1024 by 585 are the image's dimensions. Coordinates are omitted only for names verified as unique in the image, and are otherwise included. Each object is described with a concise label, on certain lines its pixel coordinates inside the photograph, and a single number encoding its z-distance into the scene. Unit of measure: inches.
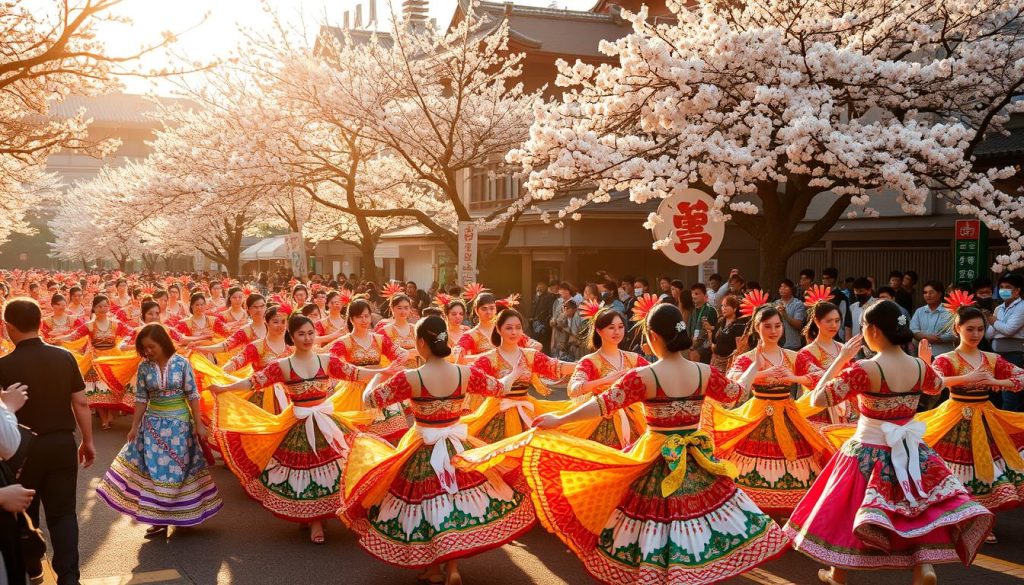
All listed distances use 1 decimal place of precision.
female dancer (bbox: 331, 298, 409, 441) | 357.1
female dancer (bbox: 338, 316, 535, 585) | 222.7
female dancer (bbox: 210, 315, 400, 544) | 277.1
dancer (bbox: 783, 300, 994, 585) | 201.2
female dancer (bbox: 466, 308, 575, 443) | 299.1
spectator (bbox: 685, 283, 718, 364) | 506.6
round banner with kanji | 449.1
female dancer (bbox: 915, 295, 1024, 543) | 265.6
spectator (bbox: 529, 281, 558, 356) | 704.4
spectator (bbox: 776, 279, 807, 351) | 490.6
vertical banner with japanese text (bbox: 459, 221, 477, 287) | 665.6
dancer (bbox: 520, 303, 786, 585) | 196.5
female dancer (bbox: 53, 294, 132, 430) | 478.9
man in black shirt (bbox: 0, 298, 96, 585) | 215.3
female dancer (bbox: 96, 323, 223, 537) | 275.4
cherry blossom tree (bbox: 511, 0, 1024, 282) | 498.9
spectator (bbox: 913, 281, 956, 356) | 440.8
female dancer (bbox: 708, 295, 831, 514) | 278.2
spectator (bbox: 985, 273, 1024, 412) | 412.5
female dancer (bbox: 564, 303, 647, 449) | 282.5
